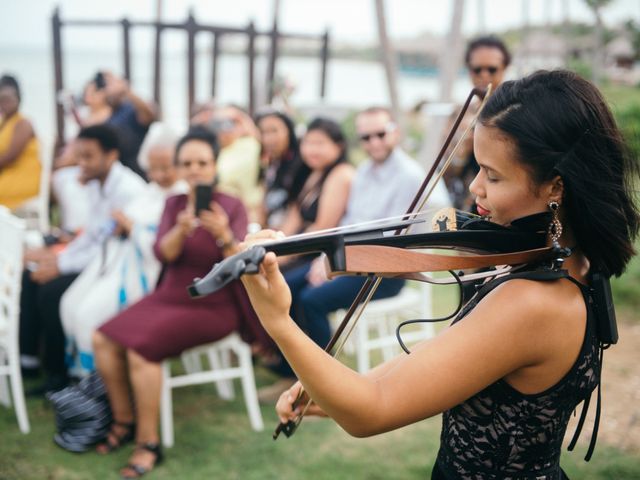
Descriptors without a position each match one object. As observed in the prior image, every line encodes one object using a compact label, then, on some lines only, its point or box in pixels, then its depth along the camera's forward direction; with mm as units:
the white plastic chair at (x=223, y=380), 3604
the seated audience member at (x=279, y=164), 4863
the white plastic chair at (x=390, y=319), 4191
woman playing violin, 1121
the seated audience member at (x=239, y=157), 5277
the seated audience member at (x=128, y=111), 6475
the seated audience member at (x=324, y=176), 4453
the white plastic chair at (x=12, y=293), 3650
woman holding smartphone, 3459
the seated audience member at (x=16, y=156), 5441
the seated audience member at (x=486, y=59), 3965
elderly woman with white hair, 3857
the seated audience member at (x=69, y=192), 4988
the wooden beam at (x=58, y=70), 8344
